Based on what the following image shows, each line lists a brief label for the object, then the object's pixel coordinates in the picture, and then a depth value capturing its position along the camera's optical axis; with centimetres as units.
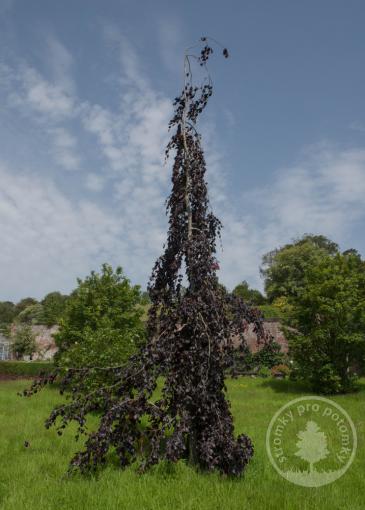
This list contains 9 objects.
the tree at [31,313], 6481
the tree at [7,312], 7926
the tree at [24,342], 3991
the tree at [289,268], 4606
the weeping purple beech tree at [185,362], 561
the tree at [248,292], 5190
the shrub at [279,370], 2255
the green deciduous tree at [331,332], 1642
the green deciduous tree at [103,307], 1744
